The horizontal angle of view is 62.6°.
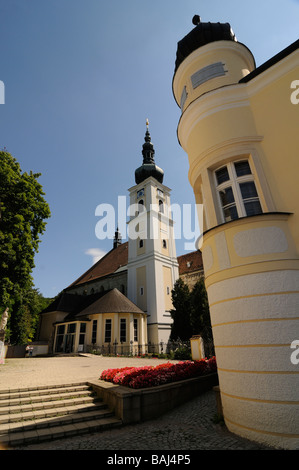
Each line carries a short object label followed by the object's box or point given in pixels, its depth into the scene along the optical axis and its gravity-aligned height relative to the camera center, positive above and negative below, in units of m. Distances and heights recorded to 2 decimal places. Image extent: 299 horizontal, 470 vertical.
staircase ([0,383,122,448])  5.23 -1.34
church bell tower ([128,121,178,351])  29.55 +12.76
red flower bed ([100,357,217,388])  7.10 -0.65
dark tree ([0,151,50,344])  16.50 +8.89
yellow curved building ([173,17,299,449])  4.23 +2.45
